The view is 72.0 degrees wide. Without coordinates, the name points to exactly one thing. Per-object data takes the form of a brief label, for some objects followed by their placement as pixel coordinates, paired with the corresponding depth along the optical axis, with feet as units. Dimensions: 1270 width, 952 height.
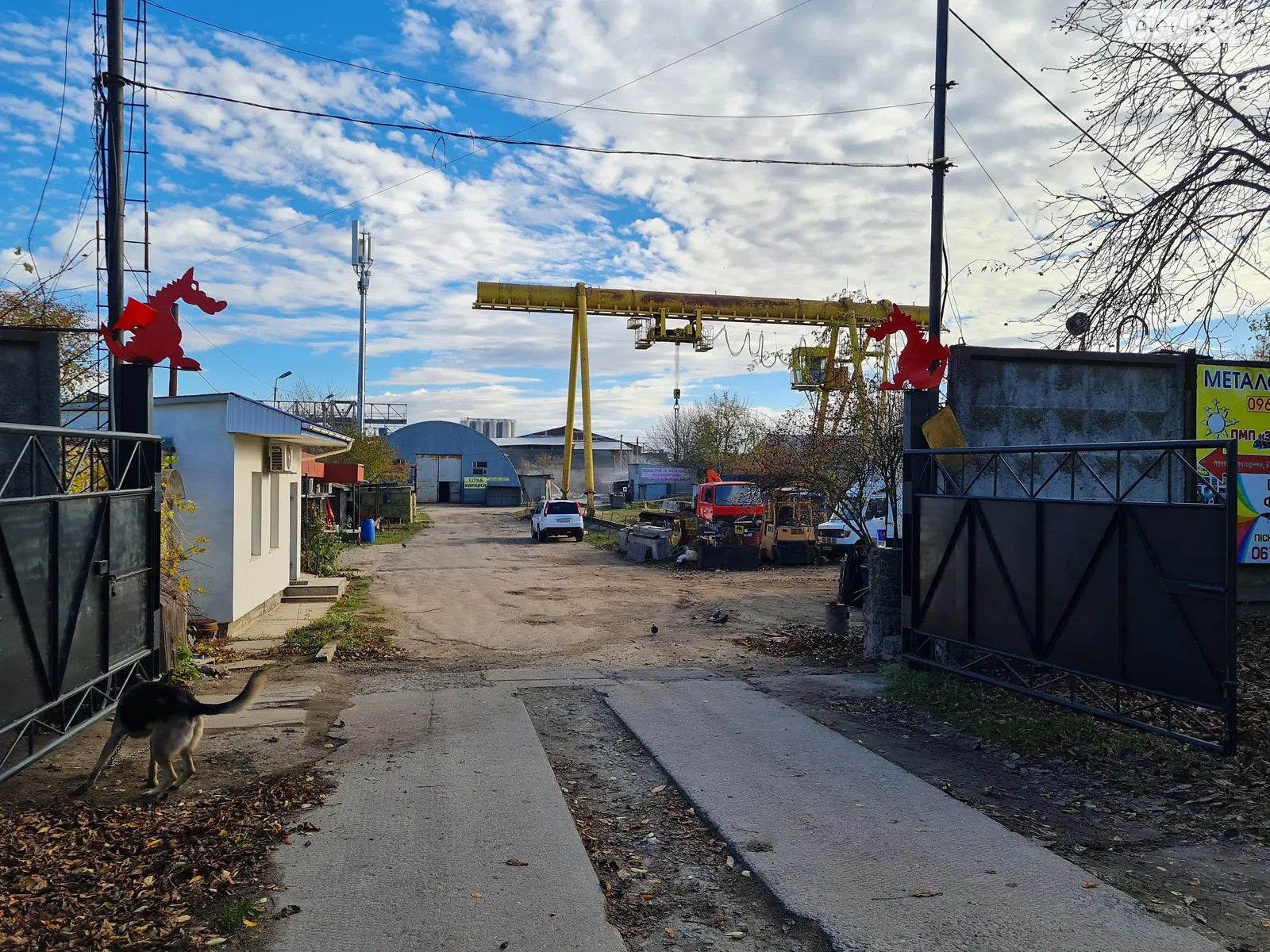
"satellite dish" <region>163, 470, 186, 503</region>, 38.08
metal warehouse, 245.45
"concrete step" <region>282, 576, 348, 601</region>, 54.80
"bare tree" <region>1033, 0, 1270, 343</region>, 25.96
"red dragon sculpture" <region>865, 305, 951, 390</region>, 30.27
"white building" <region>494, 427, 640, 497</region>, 283.59
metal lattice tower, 28.09
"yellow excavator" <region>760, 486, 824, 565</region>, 81.71
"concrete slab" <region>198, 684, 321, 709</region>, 28.73
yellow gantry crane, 111.34
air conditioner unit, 46.80
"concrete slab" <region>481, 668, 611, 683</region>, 33.08
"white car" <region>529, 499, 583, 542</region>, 113.80
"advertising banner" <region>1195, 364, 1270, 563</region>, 33.22
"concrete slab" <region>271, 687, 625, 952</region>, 13.05
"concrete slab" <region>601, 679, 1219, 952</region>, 13.10
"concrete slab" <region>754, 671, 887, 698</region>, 30.12
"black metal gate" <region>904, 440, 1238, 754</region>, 19.80
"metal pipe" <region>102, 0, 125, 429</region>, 27.07
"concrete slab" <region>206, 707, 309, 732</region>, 25.51
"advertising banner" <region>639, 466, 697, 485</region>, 196.65
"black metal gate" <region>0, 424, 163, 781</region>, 16.96
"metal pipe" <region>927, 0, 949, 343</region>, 32.40
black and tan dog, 19.38
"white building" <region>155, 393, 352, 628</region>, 39.68
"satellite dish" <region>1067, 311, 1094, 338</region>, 29.35
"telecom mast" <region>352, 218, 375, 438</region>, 146.00
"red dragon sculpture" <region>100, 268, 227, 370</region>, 26.02
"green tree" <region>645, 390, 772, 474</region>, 168.86
